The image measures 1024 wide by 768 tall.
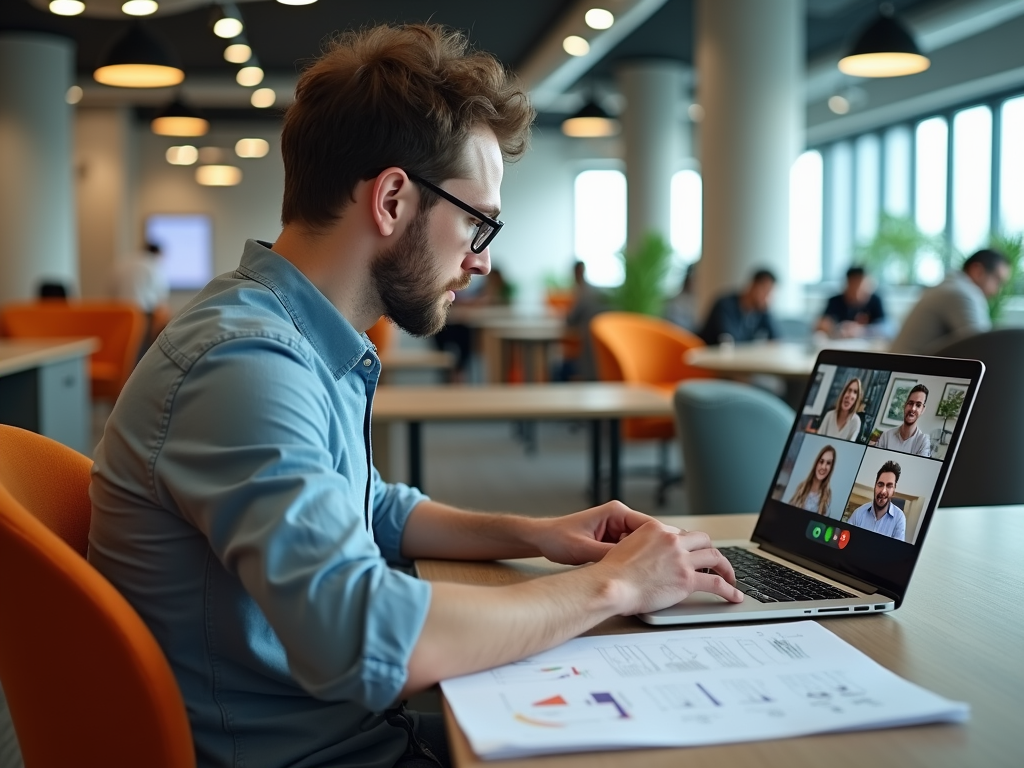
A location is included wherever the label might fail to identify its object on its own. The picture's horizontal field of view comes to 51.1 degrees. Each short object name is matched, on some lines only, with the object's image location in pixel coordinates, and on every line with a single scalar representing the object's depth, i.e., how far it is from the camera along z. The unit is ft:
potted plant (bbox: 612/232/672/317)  26.76
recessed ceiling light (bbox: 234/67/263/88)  32.78
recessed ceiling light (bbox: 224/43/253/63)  27.93
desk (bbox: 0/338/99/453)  14.40
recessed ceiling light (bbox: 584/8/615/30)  26.55
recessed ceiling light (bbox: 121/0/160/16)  16.53
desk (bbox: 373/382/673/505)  9.93
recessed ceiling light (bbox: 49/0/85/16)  16.58
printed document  2.57
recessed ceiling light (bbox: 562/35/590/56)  30.07
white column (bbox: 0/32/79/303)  32.94
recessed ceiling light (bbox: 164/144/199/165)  48.57
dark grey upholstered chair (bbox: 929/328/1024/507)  8.14
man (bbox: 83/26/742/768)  2.81
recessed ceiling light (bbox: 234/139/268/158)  47.65
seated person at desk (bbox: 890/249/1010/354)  14.49
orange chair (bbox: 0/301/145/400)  22.48
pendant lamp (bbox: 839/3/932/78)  18.24
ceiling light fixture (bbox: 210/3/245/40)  23.57
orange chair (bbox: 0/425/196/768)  2.80
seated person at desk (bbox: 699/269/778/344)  21.53
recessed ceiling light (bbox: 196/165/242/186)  50.47
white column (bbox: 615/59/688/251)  37.76
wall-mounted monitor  53.11
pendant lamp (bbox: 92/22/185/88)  19.77
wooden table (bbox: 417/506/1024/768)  2.46
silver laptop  3.60
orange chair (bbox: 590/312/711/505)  17.48
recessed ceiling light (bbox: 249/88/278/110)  41.54
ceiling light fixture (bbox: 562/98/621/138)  31.63
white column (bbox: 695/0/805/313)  25.00
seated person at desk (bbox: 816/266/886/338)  25.43
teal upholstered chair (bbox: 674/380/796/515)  7.96
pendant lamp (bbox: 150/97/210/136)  29.81
